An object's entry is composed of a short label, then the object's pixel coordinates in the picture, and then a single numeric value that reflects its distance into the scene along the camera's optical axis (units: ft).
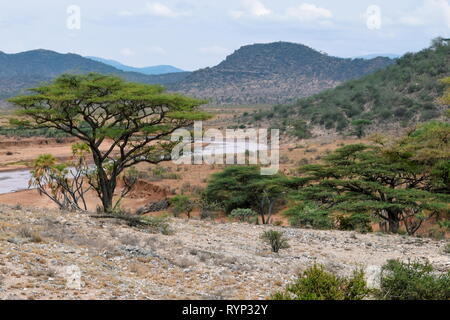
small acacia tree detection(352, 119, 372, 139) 152.15
